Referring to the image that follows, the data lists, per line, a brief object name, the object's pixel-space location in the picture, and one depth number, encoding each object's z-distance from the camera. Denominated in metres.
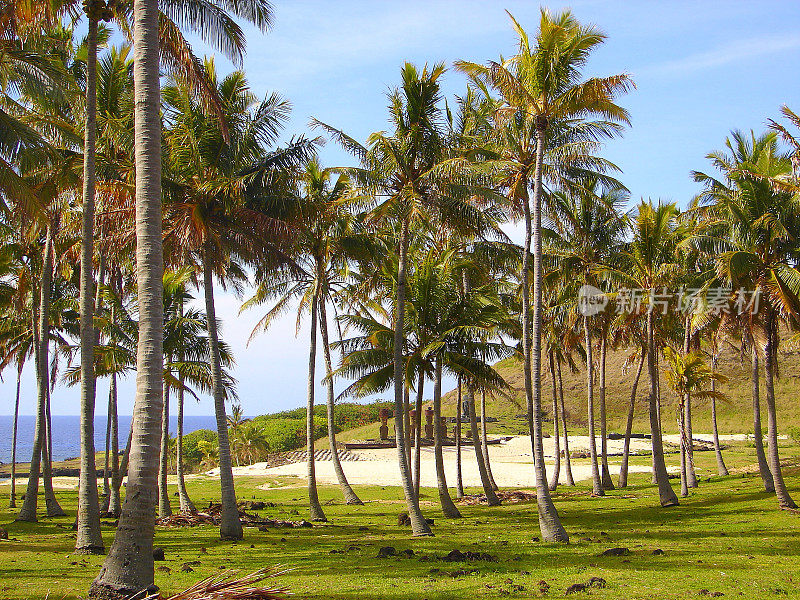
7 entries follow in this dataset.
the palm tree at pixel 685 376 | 25.38
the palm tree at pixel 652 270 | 23.38
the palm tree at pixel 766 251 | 20.84
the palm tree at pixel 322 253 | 23.30
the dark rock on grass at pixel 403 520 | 21.00
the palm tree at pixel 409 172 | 19.14
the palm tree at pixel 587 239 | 27.09
